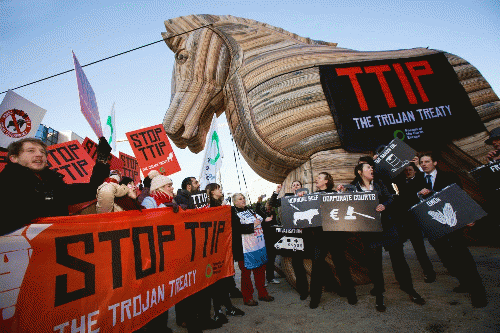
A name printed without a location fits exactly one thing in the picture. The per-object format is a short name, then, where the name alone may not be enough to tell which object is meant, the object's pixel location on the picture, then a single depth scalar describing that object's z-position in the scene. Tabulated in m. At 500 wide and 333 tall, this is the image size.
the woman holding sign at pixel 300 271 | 3.47
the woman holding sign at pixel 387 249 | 2.86
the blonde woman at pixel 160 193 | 2.85
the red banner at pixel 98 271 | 1.41
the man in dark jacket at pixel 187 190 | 4.02
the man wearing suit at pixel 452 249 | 2.59
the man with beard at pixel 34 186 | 1.50
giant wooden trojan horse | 3.58
